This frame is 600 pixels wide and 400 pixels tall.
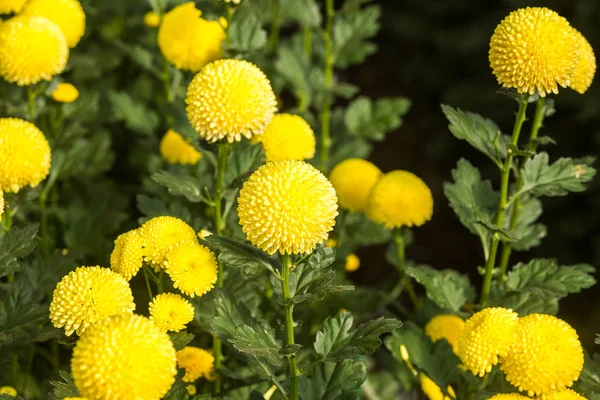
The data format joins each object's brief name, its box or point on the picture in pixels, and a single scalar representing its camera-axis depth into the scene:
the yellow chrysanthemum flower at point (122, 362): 0.99
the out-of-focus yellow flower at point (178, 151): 1.28
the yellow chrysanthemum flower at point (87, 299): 1.04
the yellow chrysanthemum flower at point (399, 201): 1.21
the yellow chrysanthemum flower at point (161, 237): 1.08
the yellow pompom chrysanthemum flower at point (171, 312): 1.07
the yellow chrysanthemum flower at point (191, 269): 1.08
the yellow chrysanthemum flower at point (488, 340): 1.07
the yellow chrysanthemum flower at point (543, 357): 1.07
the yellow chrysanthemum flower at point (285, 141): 1.19
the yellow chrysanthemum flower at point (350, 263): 1.31
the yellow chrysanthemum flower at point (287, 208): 1.04
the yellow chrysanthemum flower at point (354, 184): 1.24
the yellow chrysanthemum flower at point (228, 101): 1.10
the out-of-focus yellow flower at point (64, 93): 1.29
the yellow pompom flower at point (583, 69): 1.15
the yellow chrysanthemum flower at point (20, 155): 1.15
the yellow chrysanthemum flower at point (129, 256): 1.08
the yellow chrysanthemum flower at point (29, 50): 1.19
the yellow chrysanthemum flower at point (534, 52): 1.10
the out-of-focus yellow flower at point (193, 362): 1.13
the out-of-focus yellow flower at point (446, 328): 1.19
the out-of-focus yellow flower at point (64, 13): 1.25
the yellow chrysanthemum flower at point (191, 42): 1.23
